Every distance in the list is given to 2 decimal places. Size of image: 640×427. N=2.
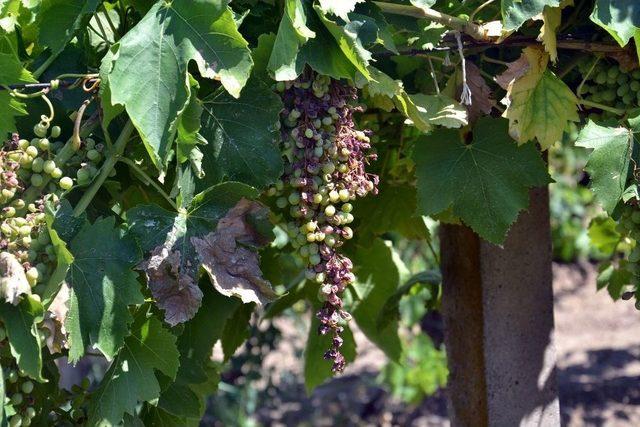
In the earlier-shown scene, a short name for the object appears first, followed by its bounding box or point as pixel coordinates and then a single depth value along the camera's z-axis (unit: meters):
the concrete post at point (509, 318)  1.60
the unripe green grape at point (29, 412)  1.30
